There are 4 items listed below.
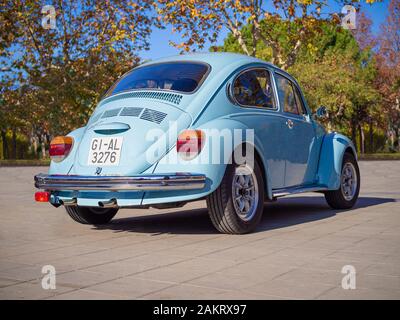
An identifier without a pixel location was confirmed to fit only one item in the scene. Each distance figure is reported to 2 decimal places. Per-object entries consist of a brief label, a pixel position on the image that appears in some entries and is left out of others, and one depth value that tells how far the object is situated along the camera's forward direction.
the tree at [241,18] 20.31
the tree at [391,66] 46.44
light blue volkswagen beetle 6.06
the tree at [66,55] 29.81
